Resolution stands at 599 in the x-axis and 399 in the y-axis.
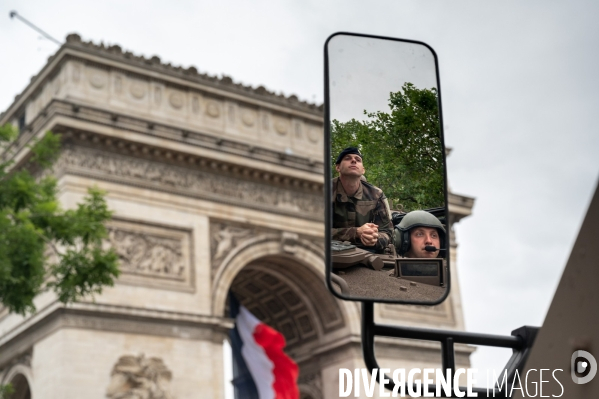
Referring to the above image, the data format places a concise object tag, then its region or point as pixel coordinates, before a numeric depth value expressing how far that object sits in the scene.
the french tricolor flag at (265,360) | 22.53
